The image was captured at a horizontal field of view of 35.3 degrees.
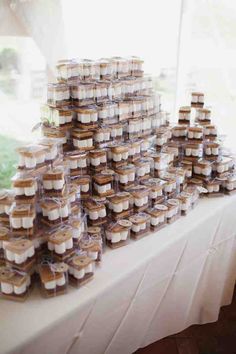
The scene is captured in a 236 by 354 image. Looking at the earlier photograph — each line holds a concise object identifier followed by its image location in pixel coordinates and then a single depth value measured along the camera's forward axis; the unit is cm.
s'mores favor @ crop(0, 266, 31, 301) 109
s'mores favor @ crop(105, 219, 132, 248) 141
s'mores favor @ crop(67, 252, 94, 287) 117
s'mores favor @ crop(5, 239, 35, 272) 109
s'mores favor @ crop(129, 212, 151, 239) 147
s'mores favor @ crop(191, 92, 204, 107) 208
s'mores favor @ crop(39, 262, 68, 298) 112
